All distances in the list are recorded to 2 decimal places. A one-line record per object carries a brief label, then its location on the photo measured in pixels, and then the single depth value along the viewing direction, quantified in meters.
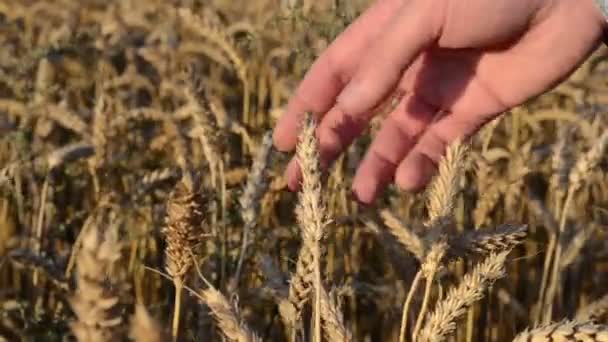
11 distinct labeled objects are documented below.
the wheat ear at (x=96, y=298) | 0.61
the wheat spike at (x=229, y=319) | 0.68
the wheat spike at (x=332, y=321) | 0.71
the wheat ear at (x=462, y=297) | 0.70
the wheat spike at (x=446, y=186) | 0.74
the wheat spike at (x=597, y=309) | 1.08
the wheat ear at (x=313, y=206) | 0.70
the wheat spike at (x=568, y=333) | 0.68
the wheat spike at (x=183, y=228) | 0.77
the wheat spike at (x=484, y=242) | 0.80
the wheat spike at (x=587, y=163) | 1.17
